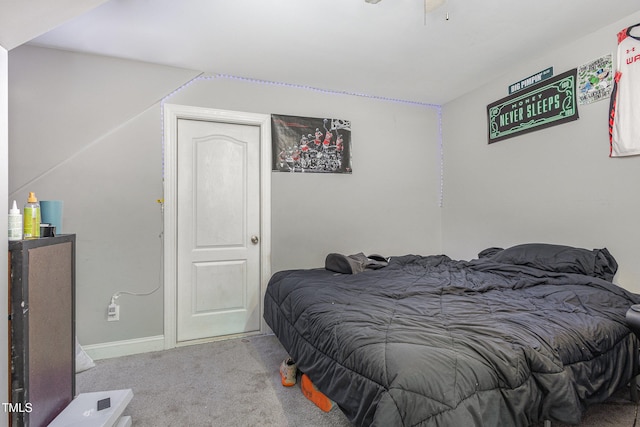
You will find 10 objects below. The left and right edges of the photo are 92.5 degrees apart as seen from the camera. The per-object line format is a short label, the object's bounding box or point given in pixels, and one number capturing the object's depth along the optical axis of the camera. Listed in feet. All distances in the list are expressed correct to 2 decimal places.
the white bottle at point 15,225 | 4.07
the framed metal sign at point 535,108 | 7.73
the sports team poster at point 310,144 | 9.86
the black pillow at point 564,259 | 6.61
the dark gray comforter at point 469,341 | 3.32
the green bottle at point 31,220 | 4.31
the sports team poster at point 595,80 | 6.97
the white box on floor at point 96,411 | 4.54
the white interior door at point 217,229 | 8.98
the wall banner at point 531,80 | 8.19
